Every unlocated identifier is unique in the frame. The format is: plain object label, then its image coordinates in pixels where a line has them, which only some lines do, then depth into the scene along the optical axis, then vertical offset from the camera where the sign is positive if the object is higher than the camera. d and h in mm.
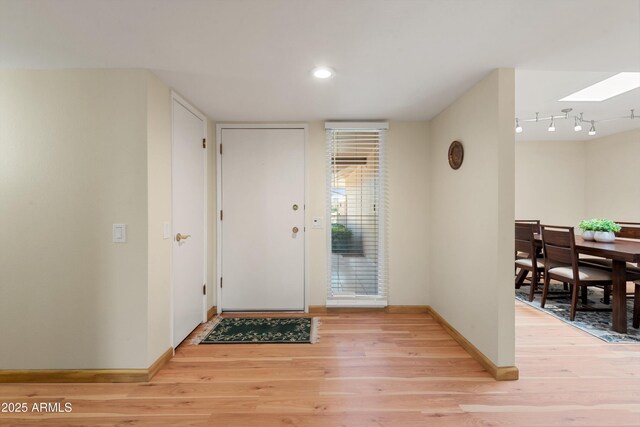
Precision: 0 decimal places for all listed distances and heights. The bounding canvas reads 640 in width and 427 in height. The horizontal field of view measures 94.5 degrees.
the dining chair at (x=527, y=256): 3791 -633
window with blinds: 3469 -87
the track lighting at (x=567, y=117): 3625 +1172
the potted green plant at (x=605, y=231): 3414 -240
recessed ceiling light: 2111 +1012
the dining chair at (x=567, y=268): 3131 -648
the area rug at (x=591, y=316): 2775 -1168
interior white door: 2555 -79
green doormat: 2758 -1199
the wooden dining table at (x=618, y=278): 2803 -663
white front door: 3430 -96
